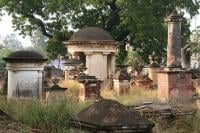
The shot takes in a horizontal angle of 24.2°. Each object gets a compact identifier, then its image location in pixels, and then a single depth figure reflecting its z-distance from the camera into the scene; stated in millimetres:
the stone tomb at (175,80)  18375
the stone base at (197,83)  22998
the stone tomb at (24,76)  15586
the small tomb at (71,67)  27591
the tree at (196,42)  43300
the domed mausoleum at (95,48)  29453
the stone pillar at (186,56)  32156
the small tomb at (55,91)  16834
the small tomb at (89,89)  18266
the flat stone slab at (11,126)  6895
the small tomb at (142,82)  24489
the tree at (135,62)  33616
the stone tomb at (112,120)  6816
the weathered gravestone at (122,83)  21920
